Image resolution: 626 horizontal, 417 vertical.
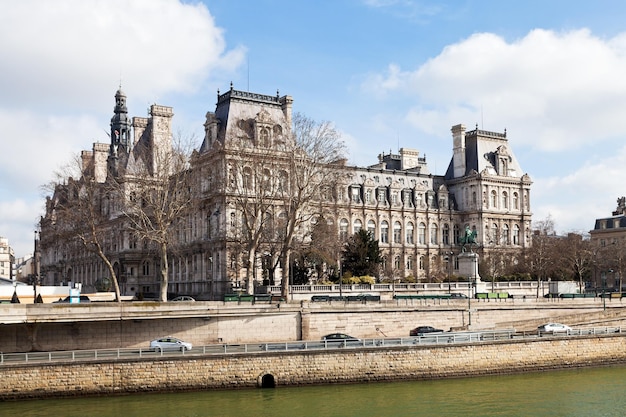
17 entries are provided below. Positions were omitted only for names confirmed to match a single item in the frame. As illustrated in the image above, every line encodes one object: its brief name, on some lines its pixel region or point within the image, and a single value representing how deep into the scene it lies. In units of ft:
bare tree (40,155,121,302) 202.18
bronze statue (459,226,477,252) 263.49
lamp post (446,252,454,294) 343.16
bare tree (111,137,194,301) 196.27
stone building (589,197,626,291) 364.99
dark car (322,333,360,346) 146.30
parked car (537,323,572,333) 168.86
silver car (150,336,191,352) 139.23
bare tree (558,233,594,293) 316.97
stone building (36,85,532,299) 250.57
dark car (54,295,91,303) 213.79
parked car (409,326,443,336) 182.11
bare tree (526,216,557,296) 305.53
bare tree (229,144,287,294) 217.56
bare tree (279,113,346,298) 211.61
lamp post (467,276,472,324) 194.25
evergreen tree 261.44
